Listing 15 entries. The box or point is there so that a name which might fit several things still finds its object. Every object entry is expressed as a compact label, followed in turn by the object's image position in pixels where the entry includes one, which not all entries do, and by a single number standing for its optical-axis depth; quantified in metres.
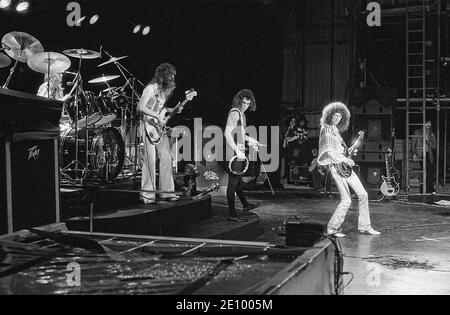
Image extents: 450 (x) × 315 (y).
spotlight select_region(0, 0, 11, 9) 9.27
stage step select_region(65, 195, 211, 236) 6.10
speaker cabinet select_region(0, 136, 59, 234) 4.77
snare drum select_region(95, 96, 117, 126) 9.54
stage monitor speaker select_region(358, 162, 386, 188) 13.78
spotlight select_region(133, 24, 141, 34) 12.39
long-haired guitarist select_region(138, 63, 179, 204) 7.21
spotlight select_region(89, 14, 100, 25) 12.02
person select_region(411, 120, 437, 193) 13.74
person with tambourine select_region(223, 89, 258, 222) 7.35
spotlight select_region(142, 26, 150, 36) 12.87
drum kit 8.79
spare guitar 12.63
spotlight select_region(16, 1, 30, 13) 9.83
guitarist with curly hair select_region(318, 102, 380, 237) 7.61
